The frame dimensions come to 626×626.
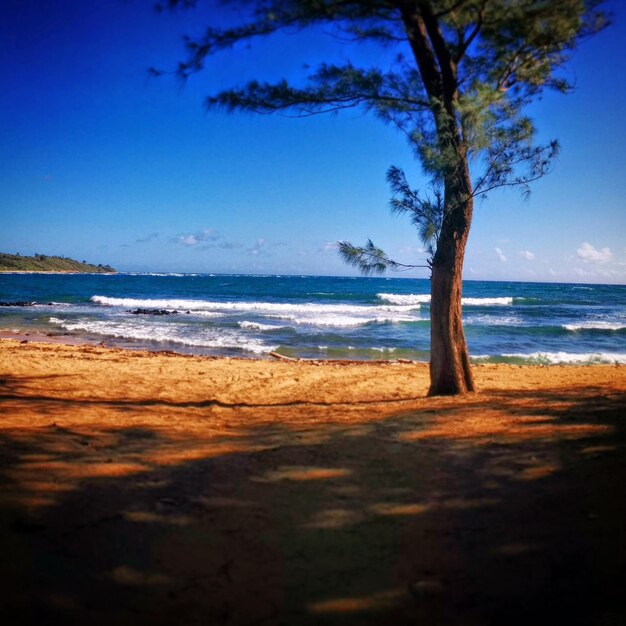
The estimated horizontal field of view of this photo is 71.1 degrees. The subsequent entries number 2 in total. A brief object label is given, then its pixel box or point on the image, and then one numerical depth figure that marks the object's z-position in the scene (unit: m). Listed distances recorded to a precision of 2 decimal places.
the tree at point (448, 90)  5.73
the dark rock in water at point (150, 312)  25.78
